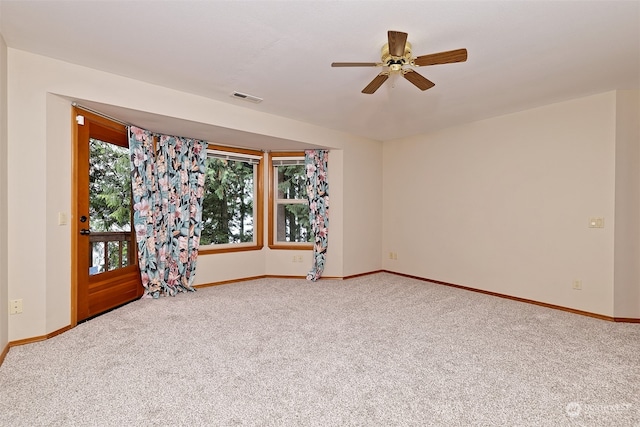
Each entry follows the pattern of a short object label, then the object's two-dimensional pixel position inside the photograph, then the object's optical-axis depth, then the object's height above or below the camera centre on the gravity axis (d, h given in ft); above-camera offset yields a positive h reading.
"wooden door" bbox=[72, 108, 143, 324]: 9.84 -0.34
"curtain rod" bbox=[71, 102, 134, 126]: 9.61 +3.28
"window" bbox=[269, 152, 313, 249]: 16.93 +0.38
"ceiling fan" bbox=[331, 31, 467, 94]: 6.64 +3.55
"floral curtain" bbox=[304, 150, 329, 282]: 16.12 +0.46
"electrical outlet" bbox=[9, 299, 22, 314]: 8.18 -2.51
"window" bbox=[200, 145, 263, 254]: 15.30 +0.54
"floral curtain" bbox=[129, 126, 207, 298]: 12.10 +0.22
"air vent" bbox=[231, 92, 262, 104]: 11.07 +4.18
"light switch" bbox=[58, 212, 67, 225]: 9.16 -0.20
